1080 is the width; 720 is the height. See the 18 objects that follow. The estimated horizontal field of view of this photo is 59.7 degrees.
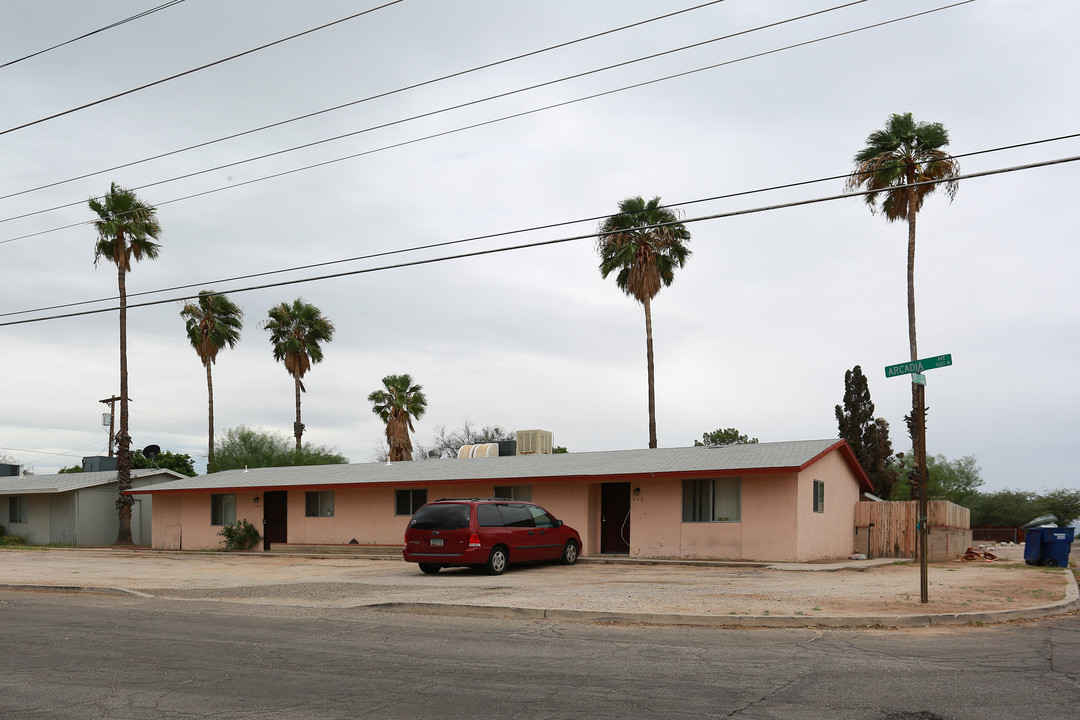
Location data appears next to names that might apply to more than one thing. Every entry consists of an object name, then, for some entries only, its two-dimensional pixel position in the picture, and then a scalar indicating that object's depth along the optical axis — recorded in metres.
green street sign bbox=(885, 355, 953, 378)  12.27
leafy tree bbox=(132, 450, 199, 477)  55.75
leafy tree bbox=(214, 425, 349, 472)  51.38
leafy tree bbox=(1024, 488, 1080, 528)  65.81
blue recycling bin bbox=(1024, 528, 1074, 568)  23.23
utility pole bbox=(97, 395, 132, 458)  59.59
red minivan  19.14
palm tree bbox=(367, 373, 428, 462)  49.66
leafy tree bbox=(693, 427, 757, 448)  75.88
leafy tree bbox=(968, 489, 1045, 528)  63.22
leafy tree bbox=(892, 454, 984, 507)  63.93
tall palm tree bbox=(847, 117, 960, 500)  30.83
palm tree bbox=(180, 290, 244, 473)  50.12
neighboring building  40.34
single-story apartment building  23.66
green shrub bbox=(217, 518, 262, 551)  32.66
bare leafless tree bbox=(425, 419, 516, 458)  71.00
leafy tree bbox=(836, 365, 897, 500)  51.28
